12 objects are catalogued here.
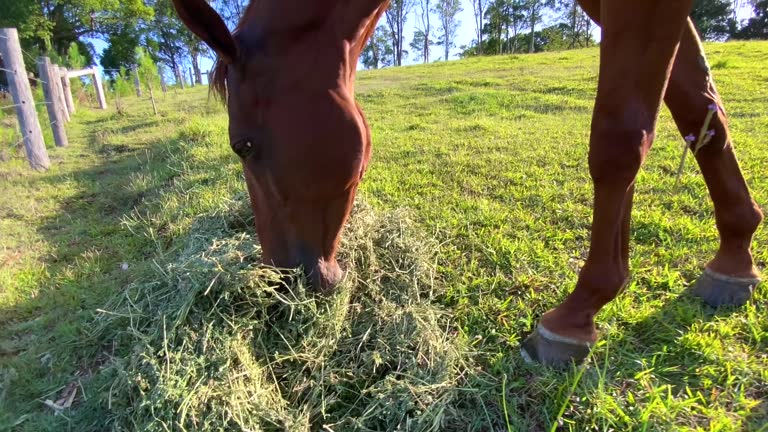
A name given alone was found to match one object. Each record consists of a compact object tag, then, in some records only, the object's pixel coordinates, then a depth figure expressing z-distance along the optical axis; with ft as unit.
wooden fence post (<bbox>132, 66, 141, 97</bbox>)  44.16
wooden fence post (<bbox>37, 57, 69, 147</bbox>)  22.04
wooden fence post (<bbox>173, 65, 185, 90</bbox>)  66.37
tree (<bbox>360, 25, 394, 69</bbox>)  155.74
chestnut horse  4.43
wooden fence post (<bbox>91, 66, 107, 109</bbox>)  42.04
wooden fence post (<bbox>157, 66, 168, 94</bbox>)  50.03
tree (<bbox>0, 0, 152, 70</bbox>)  70.28
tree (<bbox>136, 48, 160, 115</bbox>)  33.81
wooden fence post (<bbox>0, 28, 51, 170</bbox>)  17.28
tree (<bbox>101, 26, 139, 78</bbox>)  88.79
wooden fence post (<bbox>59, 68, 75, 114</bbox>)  34.74
